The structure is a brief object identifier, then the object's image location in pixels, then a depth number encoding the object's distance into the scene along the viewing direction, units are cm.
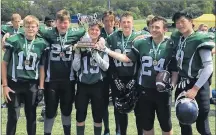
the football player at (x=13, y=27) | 728
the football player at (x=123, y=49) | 529
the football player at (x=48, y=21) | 650
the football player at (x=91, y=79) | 510
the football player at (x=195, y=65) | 440
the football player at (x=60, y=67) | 523
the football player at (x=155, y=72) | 469
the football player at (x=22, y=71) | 498
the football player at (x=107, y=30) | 553
